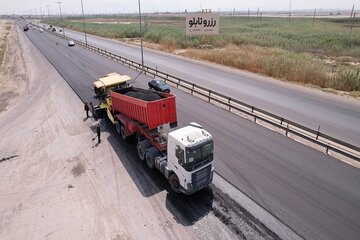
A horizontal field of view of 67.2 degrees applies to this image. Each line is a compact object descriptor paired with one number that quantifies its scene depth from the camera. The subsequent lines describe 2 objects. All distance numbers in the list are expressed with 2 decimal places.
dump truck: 10.85
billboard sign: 54.88
